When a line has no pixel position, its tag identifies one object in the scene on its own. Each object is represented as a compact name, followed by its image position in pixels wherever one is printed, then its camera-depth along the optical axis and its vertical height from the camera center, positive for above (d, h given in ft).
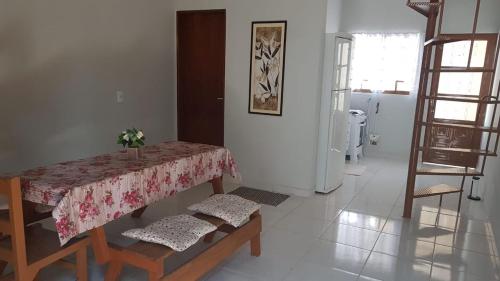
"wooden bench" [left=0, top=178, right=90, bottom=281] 6.31 -3.23
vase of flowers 9.02 -1.58
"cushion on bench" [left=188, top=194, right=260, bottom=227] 8.44 -2.96
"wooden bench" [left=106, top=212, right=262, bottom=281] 6.82 -3.57
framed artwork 13.96 +0.48
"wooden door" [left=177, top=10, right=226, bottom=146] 15.57 +0.07
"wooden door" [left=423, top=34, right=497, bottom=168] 18.08 -0.27
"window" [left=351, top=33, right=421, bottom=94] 19.61 +1.15
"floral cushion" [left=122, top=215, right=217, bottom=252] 7.05 -2.97
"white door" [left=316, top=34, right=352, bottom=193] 13.62 -1.06
